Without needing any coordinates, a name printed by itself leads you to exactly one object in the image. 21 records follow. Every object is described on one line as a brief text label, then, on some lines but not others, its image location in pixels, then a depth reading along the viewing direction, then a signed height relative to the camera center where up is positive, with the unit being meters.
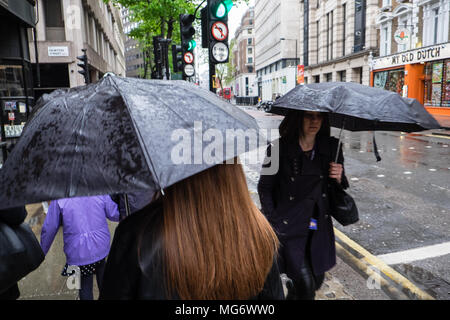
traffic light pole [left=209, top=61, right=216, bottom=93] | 6.55 +0.79
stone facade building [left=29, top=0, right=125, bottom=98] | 20.75 +4.71
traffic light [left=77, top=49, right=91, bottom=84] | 12.88 +1.82
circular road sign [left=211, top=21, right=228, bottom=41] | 6.06 +1.47
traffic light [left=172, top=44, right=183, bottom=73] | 13.32 +2.09
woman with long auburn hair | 1.27 -0.49
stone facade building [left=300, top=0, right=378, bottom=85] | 32.38 +8.09
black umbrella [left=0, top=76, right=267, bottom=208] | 1.13 -0.10
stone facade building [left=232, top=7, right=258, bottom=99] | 103.50 +18.12
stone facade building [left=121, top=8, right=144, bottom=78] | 113.19 +20.48
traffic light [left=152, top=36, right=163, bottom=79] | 15.13 +2.88
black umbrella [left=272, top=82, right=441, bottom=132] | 2.34 +0.05
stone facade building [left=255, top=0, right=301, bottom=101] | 61.00 +13.62
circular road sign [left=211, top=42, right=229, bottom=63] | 6.18 +1.12
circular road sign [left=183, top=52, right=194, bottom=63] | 10.95 +1.85
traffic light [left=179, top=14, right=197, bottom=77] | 8.47 +2.02
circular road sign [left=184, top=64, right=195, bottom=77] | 11.84 +1.57
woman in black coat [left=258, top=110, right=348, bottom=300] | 2.67 -0.70
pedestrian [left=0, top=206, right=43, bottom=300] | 1.45 -0.57
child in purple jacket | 2.76 -0.92
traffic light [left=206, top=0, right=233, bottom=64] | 5.94 +1.50
